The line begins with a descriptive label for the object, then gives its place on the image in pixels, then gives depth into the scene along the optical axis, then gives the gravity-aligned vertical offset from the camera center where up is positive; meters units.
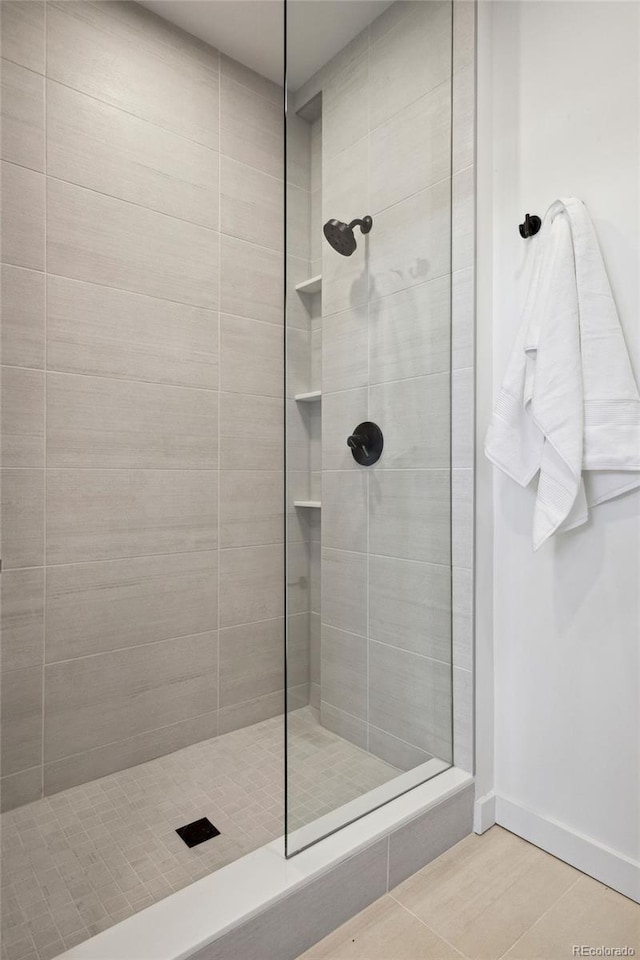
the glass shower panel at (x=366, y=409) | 1.14 +0.15
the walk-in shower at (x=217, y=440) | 1.20 +0.09
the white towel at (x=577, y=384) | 1.22 +0.20
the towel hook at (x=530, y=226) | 1.38 +0.62
